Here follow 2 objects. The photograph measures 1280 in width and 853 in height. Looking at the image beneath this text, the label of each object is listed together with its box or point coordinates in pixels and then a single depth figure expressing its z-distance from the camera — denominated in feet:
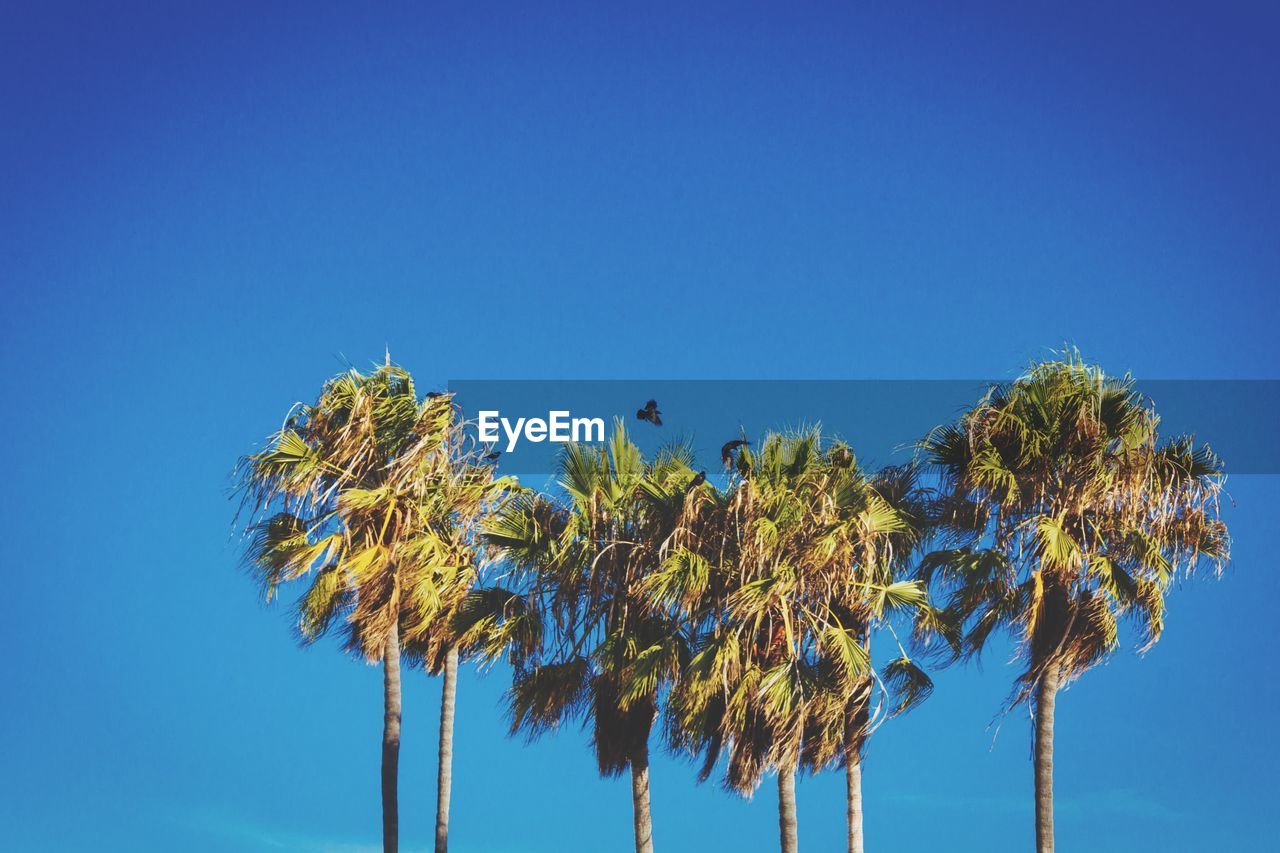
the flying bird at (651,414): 94.79
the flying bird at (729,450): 90.79
